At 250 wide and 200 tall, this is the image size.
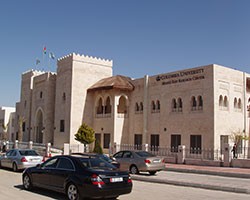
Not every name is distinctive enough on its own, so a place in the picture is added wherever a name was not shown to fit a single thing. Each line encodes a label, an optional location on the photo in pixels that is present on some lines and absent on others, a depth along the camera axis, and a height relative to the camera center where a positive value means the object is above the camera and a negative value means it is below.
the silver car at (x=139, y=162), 16.64 -1.33
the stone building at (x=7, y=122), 58.81 +1.98
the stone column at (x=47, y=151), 31.43 -1.62
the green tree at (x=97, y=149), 28.44 -1.20
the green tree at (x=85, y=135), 30.47 -0.02
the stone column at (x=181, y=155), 23.84 -1.30
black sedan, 8.87 -1.22
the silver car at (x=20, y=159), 17.16 -1.36
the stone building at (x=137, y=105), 26.38 +3.00
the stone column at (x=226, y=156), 21.16 -1.15
